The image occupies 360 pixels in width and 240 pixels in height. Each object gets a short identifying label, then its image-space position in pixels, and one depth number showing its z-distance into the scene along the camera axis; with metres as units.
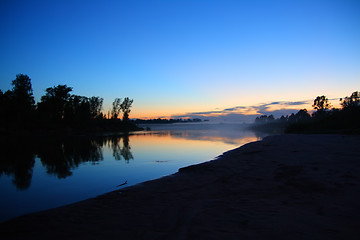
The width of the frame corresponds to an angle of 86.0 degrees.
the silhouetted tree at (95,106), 77.00
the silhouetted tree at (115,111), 86.69
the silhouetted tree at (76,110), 55.66
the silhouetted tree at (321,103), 46.46
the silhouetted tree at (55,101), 52.19
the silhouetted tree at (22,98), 41.15
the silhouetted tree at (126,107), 88.48
